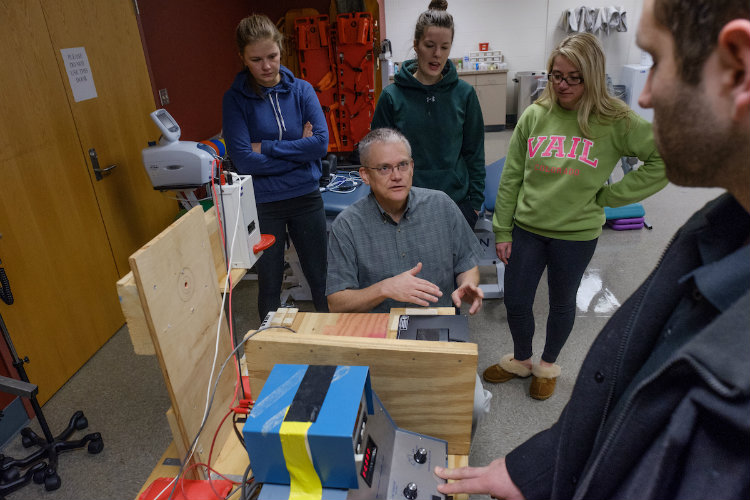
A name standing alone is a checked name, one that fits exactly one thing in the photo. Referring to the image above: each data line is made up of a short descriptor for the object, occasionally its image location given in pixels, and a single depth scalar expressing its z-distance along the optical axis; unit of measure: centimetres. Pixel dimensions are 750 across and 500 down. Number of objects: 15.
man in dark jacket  51
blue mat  404
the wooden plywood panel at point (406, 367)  103
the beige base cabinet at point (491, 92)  735
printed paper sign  268
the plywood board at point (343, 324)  133
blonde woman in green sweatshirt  179
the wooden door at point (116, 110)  274
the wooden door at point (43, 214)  232
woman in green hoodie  232
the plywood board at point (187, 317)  95
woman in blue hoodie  221
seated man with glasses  175
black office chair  199
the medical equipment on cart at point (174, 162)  229
